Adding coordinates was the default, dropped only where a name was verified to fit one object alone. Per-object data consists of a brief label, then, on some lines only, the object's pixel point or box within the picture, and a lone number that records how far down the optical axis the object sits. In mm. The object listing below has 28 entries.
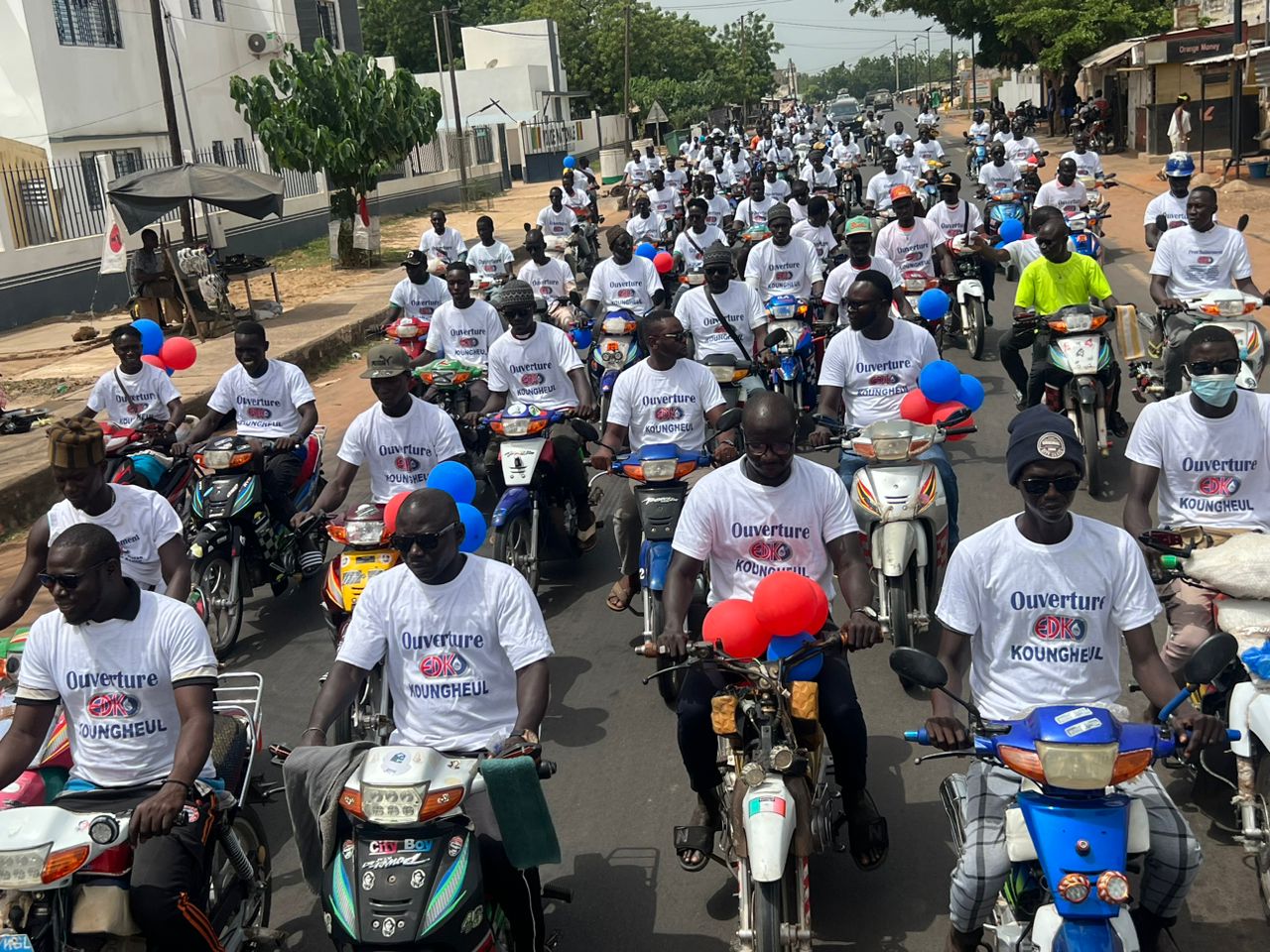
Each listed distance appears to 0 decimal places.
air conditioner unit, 37188
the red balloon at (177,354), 10086
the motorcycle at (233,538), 8211
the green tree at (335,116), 25141
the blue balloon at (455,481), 6770
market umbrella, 19594
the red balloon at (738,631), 4477
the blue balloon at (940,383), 7533
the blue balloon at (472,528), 6168
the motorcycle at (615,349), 12219
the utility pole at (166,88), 22531
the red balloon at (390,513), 6469
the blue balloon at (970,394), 7668
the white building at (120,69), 27203
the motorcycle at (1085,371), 9320
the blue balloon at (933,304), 10453
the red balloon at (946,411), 7535
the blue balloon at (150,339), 10211
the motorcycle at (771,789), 4117
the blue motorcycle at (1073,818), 3496
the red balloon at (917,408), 7648
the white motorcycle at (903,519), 6914
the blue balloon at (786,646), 4578
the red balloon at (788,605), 4484
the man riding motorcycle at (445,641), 4598
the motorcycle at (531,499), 8430
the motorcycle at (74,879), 3949
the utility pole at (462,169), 44509
